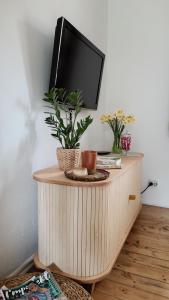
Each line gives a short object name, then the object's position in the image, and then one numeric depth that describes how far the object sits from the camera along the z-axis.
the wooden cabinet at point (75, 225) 1.24
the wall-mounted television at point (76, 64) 1.49
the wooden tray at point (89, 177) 1.26
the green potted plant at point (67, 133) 1.46
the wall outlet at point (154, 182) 2.64
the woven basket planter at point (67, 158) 1.47
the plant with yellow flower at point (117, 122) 2.24
